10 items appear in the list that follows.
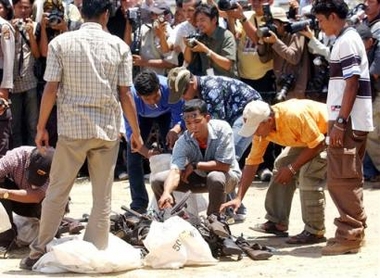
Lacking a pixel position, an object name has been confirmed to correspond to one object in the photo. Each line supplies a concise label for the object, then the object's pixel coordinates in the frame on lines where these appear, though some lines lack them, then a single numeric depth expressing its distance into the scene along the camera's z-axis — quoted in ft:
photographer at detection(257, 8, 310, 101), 48.17
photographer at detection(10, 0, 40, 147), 49.49
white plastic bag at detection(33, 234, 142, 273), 32.19
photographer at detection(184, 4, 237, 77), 47.82
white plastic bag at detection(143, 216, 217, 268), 32.86
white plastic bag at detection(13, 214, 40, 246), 36.81
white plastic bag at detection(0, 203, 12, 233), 35.06
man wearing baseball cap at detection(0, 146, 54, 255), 34.89
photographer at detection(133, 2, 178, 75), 50.52
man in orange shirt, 36.01
